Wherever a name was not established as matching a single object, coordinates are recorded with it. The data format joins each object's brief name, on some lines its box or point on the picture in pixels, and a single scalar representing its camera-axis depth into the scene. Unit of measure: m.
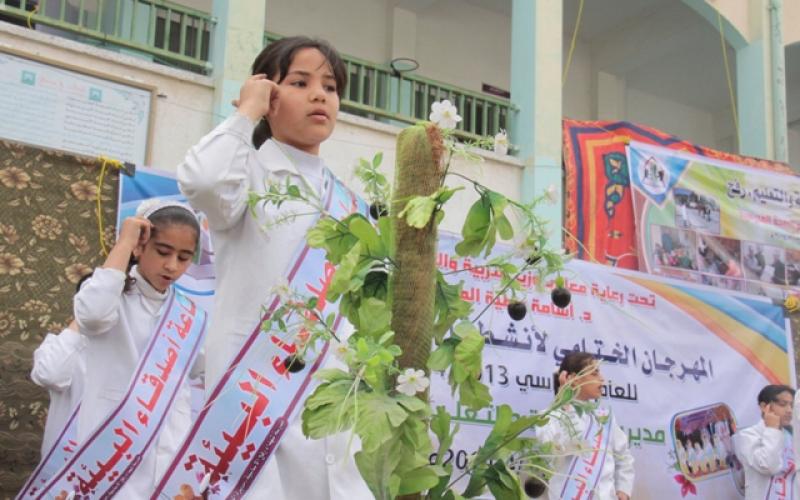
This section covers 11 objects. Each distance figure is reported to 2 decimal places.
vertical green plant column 1.04
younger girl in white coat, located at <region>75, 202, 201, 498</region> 2.41
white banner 4.62
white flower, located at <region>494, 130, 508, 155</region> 1.15
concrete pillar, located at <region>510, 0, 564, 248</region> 6.45
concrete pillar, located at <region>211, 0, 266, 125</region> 5.38
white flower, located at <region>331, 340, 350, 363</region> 0.95
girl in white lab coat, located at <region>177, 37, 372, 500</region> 1.38
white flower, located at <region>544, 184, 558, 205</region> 1.16
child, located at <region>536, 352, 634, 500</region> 4.11
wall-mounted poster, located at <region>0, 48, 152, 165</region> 4.55
